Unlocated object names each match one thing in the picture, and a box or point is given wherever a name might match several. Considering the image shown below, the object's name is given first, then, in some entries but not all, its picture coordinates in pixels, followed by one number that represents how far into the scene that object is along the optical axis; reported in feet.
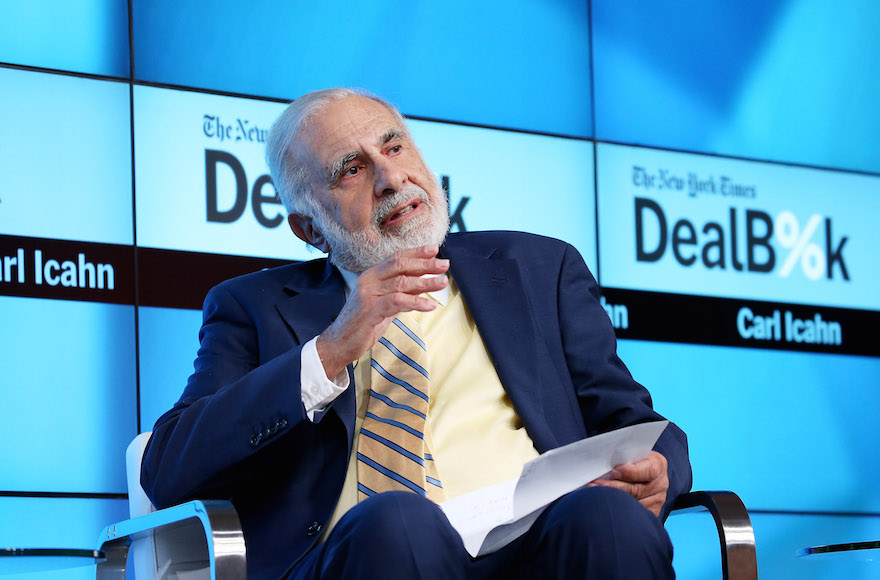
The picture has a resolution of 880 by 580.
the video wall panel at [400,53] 22.20
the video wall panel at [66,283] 19.63
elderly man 9.98
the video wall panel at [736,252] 25.16
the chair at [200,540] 10.45
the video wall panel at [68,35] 20.67
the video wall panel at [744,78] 26.05
